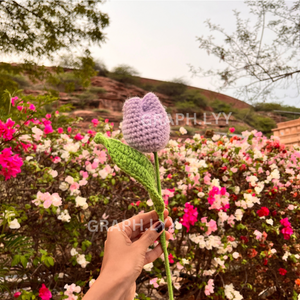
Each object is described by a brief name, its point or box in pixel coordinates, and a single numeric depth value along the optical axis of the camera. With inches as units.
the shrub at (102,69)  849.5
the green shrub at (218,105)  742.2
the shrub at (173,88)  825.5
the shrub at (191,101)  756.0
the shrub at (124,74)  861.8
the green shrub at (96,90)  769.6
